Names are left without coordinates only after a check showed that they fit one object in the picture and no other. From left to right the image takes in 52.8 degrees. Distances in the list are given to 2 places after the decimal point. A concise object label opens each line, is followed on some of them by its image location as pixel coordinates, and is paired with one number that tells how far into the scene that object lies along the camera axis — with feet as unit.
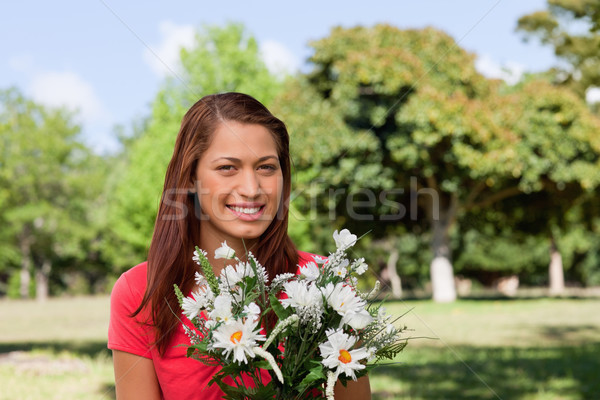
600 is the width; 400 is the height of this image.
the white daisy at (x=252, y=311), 5.19
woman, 6.59
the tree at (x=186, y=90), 75.26
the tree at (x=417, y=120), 61.72
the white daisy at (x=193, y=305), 5.56
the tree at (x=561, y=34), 58.80
